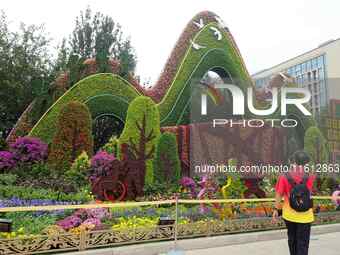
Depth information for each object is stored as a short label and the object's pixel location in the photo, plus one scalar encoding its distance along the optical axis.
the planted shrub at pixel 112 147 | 16.19
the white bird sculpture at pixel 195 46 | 18.92
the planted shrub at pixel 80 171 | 11.95
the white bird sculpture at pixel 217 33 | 19.51
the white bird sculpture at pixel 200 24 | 19.07
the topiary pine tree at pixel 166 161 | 12.80
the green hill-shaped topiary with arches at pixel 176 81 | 15.01
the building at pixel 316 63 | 47.47
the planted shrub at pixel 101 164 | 12.20
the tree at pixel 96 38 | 29.31
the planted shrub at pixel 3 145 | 13.55
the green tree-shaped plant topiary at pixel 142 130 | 12.61
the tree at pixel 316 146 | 14.68
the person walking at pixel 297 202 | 4.55
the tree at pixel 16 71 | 19.11
